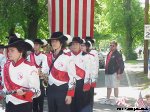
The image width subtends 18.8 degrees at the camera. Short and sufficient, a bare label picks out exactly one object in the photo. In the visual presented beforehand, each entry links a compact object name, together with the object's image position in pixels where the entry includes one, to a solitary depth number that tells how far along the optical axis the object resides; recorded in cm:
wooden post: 2375
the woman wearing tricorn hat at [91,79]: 892
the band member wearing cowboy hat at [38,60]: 932
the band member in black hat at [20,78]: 601
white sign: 1891
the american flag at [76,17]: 956
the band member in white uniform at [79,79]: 859
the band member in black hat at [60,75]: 730
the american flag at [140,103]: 705
